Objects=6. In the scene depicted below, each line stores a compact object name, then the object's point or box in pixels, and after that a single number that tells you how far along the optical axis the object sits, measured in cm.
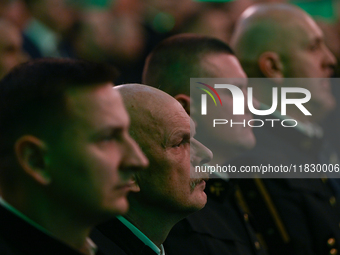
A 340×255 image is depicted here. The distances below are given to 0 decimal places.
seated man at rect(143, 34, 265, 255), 424
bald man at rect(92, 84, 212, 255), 308
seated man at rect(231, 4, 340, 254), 507
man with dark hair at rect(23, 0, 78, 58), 799
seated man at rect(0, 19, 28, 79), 629
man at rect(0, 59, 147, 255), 204
